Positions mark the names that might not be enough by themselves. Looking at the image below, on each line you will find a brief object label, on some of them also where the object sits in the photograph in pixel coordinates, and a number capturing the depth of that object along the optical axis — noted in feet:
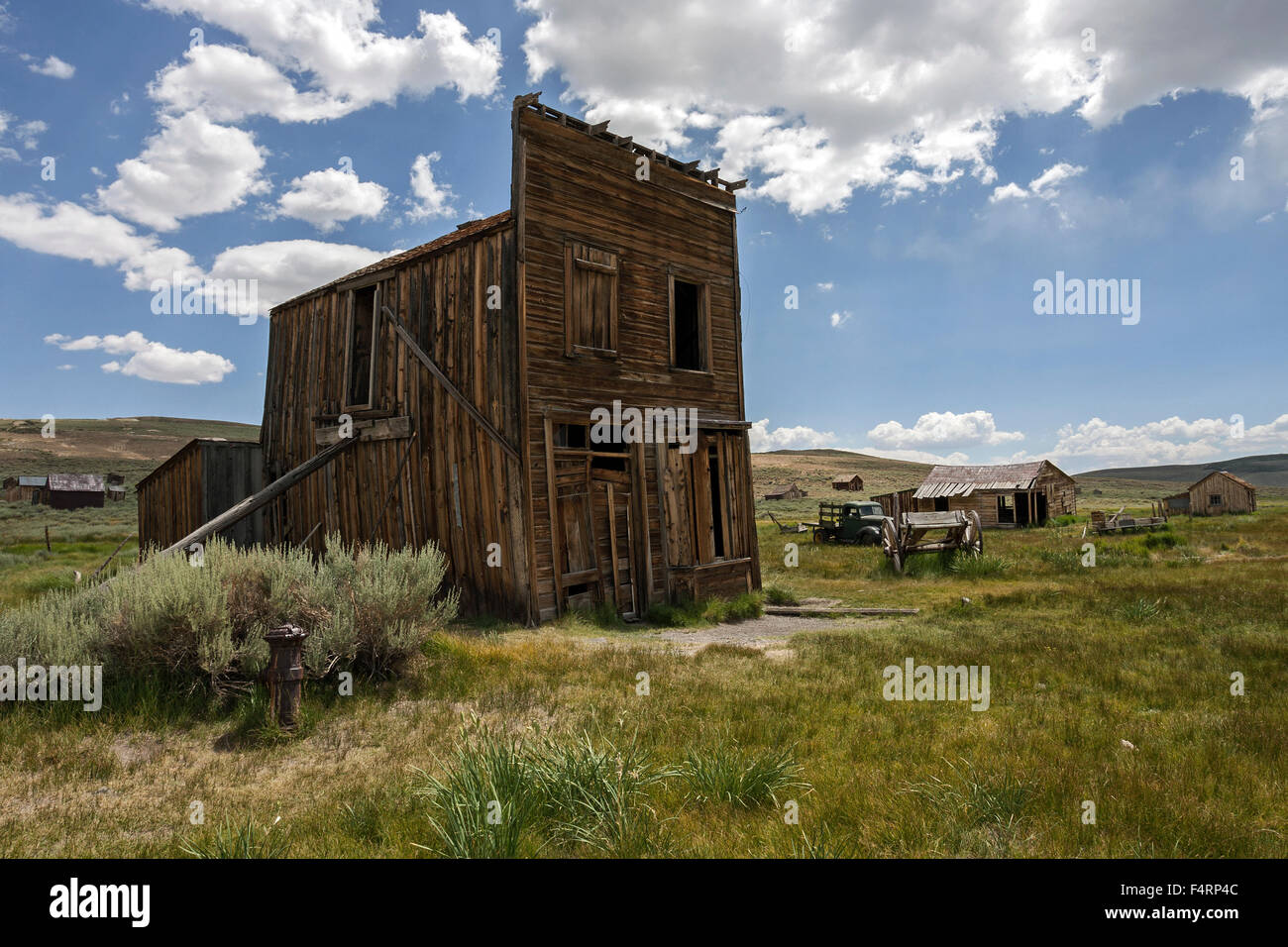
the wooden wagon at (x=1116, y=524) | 100.12
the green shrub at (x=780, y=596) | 49.06
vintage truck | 96.73
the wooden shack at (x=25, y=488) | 188.03
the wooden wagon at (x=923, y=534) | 62.23
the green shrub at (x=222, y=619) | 20.33
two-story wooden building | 37.40
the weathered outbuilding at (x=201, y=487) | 47.78
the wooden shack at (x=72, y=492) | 184.24
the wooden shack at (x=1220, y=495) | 155.02
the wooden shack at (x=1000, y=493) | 130.11
